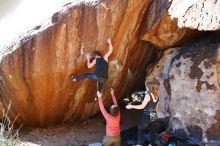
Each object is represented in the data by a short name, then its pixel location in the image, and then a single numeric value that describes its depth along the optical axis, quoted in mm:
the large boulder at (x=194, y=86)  6070
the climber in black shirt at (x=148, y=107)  6520
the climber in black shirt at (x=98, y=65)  6859
